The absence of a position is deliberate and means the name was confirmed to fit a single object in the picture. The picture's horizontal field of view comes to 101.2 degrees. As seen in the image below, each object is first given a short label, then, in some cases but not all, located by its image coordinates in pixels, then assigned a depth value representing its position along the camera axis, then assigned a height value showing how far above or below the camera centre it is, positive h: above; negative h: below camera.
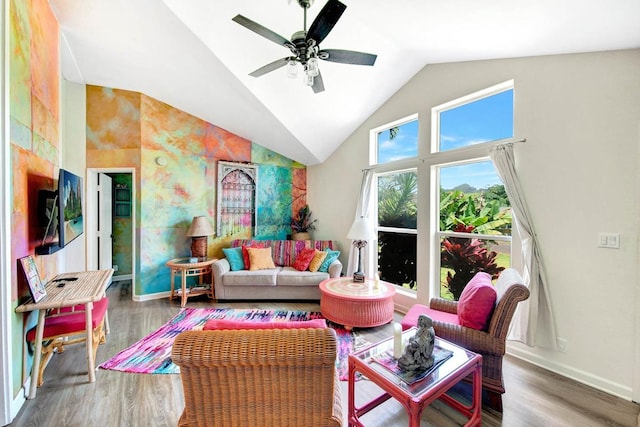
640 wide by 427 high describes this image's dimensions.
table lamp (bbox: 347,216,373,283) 3.30 -0.25
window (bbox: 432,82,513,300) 2.72 +0.22
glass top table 1.35 -0.93
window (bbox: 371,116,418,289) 3.62 +0.15
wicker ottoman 2.87 -1.03
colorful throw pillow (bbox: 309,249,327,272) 4.14 -0.76
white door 4.52 -0.20
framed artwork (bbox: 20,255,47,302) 1.87 -0.50
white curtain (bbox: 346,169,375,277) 4.10 +0.01
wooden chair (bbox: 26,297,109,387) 2.05 -0.93
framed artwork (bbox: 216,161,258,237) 4.76 +0.26
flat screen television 2.23 +0.05
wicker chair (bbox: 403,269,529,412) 1.82 -0.91
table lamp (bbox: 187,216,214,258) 4.18 -0.35
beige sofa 3.88 -1.05
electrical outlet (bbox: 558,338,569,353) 2.22 -1.11
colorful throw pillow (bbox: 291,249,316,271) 4.21 -0.76
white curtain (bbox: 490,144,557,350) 2.28 -0.64
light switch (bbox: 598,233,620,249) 2.00 -0.20
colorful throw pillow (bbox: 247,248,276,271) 4.20 -0.76
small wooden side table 3.82 -0.96
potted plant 5.30 -0.21
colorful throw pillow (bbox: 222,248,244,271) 4.22 -0.74
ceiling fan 1.70 +1.24
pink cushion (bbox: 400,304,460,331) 2.22 -0.92
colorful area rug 2.31 -1.36
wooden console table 1.94 -0.67
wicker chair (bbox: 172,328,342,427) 1.09 -0.72
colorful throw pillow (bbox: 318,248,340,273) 4.11 -0.74
